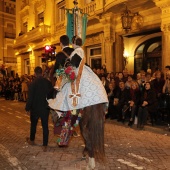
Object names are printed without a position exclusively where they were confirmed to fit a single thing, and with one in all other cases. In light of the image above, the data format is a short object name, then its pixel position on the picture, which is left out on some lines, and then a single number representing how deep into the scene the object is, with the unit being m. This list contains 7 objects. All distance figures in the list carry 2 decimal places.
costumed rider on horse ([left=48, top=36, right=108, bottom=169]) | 4.19
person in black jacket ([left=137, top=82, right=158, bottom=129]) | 8.23
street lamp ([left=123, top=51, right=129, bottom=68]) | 15.17
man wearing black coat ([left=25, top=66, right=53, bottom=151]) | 5.77
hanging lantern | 12.72
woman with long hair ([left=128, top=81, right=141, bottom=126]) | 8.73
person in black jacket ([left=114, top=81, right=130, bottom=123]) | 9.27
